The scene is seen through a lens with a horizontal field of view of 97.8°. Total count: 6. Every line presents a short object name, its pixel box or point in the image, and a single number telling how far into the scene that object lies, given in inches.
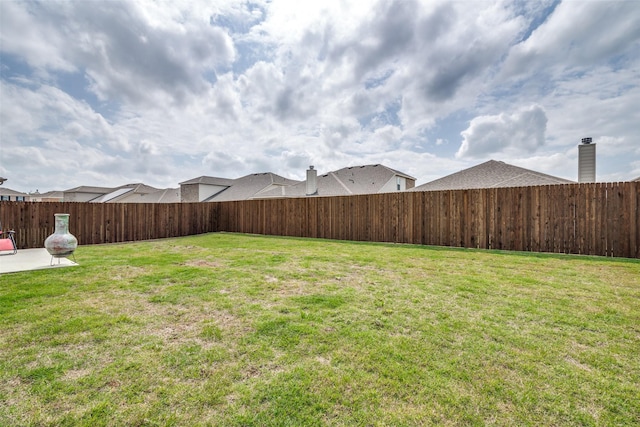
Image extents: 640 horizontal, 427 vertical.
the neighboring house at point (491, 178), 467.5
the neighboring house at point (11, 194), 1422.2
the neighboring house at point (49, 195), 1831.1
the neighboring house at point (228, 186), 1047.0
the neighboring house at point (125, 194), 1349.2
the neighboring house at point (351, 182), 768.3
